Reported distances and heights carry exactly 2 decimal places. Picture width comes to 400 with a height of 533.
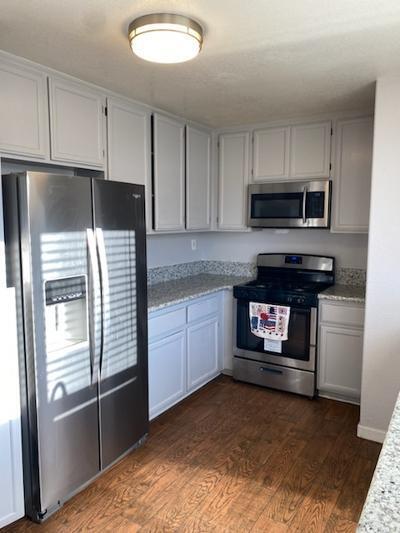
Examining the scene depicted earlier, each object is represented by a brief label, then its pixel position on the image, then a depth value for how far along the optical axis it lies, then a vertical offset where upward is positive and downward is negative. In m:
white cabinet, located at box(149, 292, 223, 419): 2.81 -0.98
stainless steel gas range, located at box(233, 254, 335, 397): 3.21 -0.82
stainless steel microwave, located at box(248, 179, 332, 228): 3.32 +0.20
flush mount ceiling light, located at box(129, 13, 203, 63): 1.68 +0.84
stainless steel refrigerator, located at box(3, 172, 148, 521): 1.83 -0.49
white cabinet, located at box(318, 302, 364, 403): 3.02 -0.96
